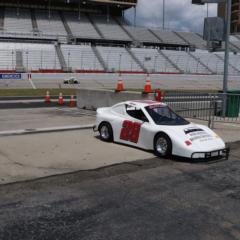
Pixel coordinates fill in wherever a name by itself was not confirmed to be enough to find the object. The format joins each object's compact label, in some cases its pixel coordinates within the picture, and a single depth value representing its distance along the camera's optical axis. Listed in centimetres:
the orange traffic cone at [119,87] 1318
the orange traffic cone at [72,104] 1593
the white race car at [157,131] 669
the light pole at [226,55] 1220
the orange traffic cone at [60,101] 1708
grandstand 3926
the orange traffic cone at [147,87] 1191
